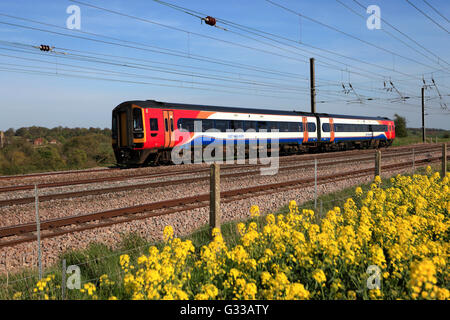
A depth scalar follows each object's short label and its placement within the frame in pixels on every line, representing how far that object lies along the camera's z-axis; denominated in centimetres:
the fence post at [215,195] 516
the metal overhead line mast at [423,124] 4975
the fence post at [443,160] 1322
